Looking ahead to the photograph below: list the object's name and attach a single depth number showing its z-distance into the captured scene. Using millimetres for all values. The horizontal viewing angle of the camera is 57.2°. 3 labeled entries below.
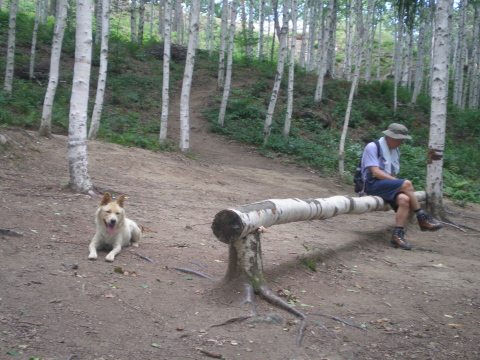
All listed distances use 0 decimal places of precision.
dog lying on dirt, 5176
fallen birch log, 4109
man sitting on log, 7133
